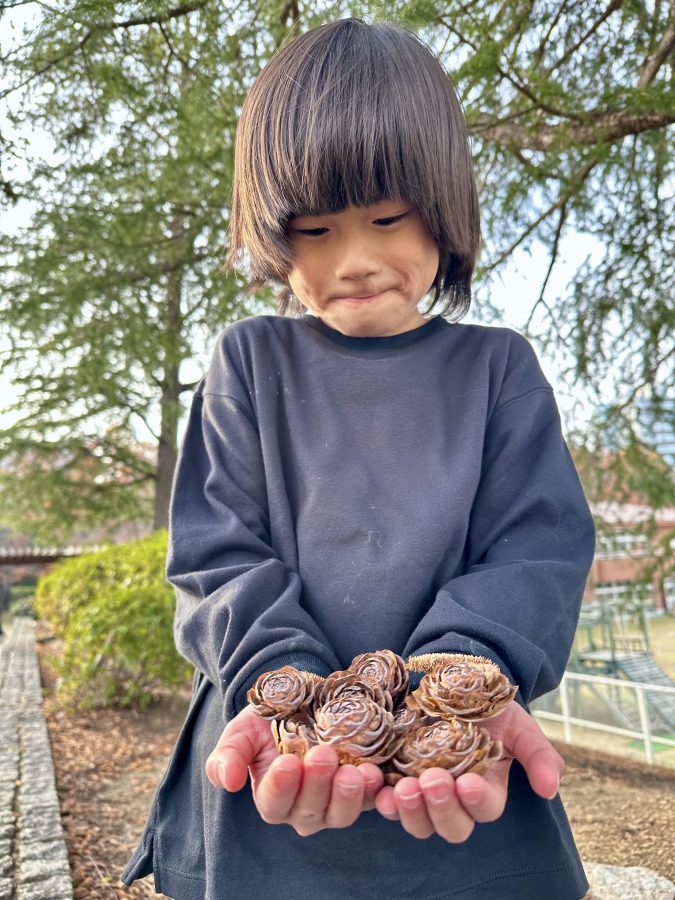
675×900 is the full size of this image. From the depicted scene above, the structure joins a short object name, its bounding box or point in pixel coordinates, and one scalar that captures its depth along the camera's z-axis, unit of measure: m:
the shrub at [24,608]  19.64
